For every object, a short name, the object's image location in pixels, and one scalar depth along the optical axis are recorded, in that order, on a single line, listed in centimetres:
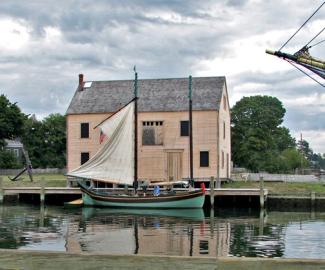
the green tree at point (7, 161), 8169
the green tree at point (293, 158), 10632
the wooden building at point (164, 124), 4874
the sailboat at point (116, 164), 4412
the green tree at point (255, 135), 8256
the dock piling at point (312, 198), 4147
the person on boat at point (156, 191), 4319
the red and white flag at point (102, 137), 4864
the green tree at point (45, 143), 9425
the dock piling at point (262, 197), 4111
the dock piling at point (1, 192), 4653
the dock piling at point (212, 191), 4205
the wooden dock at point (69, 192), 4212
